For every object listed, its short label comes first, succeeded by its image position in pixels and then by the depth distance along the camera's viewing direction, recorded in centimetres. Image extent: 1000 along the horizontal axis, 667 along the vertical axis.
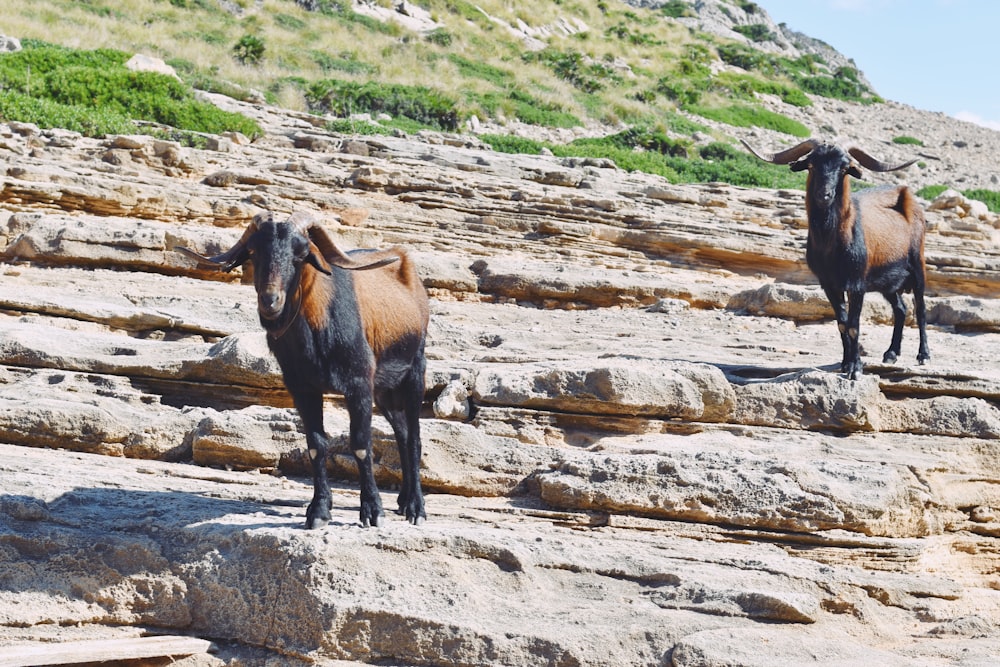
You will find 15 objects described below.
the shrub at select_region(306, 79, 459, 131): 2512
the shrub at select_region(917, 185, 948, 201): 2683
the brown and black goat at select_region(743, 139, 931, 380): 955
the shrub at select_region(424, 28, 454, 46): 3981
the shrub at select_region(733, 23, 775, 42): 7025
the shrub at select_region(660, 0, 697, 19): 7225
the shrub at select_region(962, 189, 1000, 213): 2745
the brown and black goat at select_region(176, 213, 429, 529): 619
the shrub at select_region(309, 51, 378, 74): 3127
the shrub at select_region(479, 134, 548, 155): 2252
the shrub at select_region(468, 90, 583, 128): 2928
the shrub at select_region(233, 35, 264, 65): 2895
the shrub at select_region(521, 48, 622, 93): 4012
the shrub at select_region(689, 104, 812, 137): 3932
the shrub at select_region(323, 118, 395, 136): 2094
